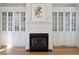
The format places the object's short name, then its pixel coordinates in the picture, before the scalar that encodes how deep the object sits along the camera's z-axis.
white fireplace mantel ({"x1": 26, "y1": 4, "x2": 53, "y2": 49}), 3.41
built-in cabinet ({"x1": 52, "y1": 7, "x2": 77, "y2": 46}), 4.11
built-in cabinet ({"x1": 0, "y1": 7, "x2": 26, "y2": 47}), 4.09
